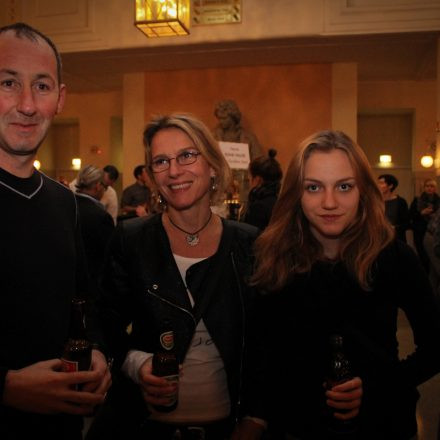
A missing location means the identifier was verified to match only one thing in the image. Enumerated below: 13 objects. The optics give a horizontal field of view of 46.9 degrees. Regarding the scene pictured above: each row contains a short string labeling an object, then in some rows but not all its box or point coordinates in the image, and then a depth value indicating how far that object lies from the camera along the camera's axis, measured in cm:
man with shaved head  136
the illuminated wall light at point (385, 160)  1240
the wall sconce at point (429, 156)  1084
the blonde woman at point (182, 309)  176
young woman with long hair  159
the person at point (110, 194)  750
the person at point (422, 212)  740
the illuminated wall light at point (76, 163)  1333
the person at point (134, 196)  755
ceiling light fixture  551
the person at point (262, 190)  409
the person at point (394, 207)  697
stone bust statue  860
